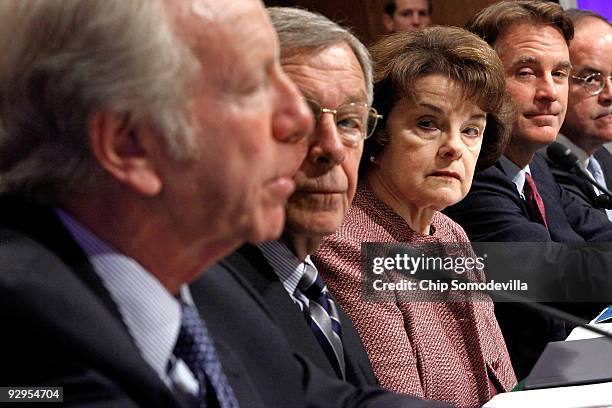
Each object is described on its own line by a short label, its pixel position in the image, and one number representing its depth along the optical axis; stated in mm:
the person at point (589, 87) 3602
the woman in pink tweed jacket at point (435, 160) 2068
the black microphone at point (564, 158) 2119
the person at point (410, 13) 5500
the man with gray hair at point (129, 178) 866
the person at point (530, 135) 2730
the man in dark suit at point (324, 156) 1615
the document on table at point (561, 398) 1558
